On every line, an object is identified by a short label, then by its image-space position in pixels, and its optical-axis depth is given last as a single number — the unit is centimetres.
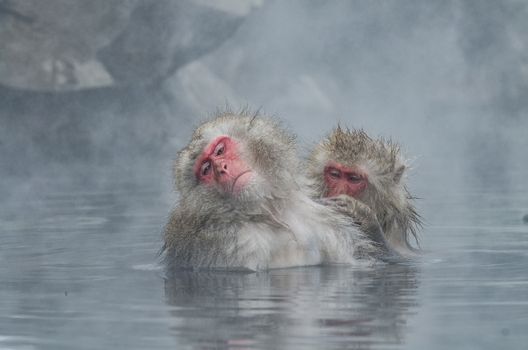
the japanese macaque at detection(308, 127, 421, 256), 1338
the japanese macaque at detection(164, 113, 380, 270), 1181
